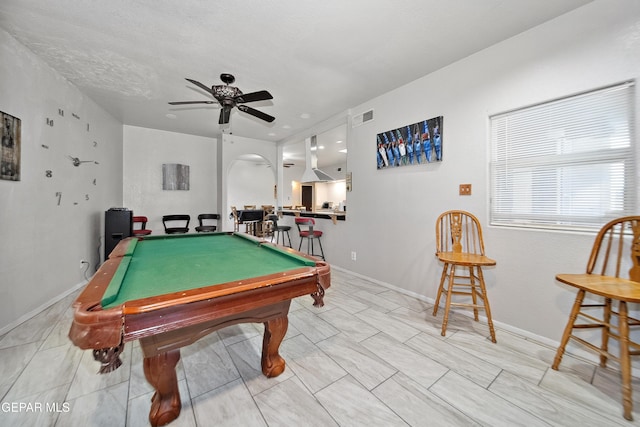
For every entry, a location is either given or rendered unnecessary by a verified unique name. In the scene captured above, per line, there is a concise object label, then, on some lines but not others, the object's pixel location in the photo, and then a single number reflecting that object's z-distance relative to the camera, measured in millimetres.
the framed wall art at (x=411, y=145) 2658
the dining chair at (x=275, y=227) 4621
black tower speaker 3518
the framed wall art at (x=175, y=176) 5125
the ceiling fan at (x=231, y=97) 2528
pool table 850
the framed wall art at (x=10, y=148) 2068
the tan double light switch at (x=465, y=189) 2418
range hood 4750
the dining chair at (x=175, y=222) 4902
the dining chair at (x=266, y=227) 7035
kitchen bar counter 4004
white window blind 1689
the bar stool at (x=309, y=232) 4031
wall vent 3449
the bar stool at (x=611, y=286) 1329
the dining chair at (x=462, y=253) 2033
